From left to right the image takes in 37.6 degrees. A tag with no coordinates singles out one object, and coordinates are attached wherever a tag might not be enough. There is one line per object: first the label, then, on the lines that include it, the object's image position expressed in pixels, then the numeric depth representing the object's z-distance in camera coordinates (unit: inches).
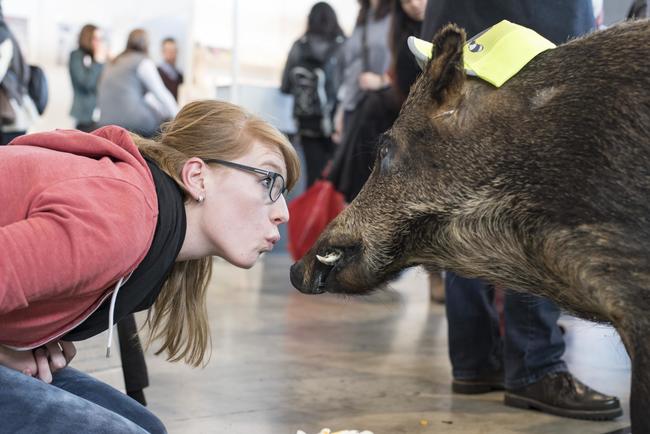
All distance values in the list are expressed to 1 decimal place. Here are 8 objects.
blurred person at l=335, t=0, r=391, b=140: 224.7
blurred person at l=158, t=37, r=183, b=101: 323.3
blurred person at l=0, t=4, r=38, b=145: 203.5
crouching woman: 69.6
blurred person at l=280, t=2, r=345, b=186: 296.4
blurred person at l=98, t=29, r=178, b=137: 261.6
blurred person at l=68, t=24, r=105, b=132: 321.1
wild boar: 72.1
